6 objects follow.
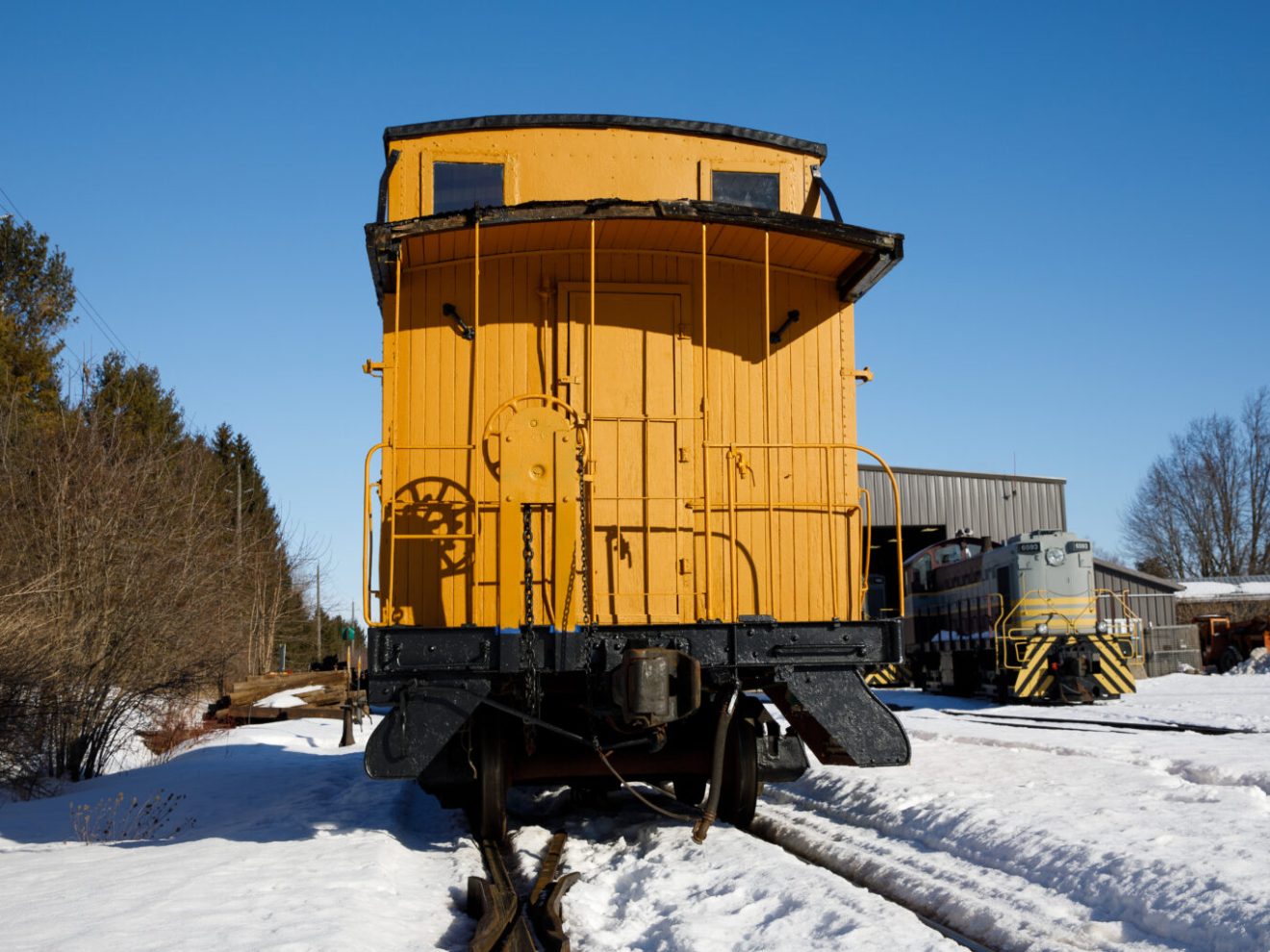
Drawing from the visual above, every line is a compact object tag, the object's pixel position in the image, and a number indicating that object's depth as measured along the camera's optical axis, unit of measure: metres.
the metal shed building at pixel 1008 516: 34.00
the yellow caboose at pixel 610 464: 6.99
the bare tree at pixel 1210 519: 53.16
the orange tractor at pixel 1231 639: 32.59
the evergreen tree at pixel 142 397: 33.69
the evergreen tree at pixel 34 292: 30.59
